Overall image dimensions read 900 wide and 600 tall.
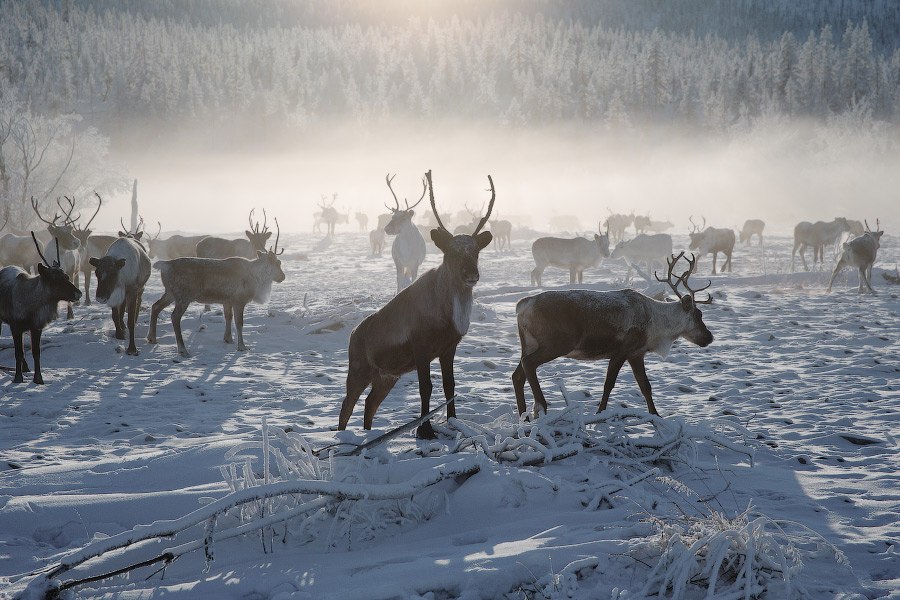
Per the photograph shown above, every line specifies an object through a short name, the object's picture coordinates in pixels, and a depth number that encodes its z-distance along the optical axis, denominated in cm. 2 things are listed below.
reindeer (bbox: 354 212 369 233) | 5419
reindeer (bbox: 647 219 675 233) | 4722
